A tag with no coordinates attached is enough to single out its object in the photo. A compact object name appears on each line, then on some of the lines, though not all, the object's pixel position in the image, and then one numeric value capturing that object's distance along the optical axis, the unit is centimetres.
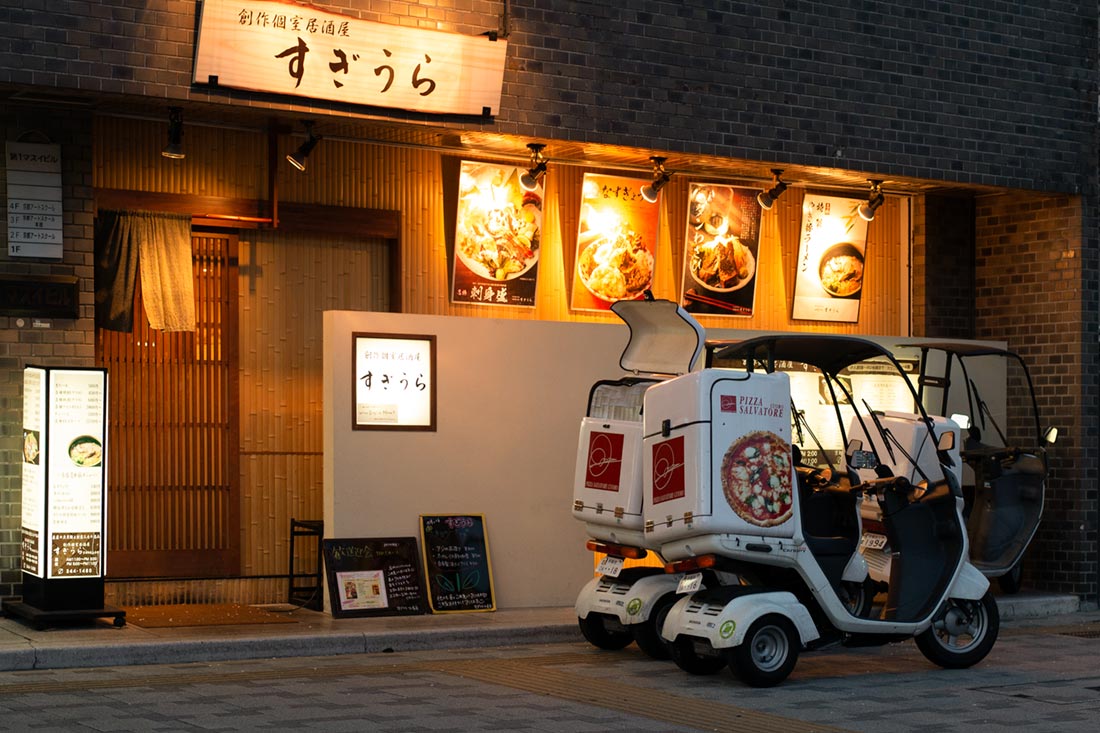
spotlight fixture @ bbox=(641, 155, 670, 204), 1368
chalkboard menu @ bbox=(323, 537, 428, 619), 1213
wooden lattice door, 1275
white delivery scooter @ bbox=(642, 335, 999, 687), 971
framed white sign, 1248
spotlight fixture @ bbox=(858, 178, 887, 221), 1488
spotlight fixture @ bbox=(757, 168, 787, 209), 1427
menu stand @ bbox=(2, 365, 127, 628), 1092
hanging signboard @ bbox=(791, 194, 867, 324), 1534
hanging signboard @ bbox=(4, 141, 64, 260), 1158
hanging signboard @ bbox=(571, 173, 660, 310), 1420
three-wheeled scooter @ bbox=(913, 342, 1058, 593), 1366
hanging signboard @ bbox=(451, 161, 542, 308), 1370
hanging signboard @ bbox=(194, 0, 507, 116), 1112
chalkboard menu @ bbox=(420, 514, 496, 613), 1258
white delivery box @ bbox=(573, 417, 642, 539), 1061
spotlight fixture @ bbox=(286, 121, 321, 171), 1223
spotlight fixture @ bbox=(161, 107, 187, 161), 1159
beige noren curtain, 1243
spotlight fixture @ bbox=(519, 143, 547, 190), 1330
